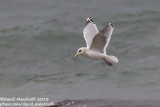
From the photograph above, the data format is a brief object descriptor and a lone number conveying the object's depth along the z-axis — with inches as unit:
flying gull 663.8
